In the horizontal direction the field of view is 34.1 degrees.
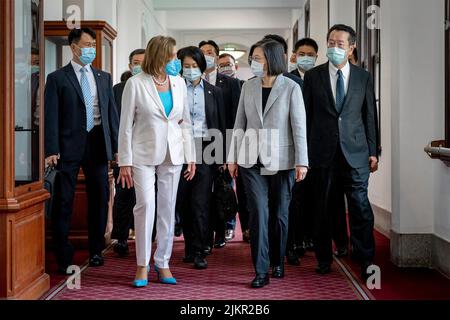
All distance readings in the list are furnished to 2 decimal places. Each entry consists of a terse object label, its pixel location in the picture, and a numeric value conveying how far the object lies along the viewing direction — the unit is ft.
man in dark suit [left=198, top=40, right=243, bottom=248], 22.59
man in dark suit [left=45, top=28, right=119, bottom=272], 19.48
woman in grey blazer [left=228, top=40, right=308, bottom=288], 17.35
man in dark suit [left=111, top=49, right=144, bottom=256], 22.29
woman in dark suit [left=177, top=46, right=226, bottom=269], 20.27
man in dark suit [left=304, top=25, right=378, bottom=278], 18.56
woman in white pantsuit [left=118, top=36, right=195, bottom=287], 17.13
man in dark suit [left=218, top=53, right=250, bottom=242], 25.14
